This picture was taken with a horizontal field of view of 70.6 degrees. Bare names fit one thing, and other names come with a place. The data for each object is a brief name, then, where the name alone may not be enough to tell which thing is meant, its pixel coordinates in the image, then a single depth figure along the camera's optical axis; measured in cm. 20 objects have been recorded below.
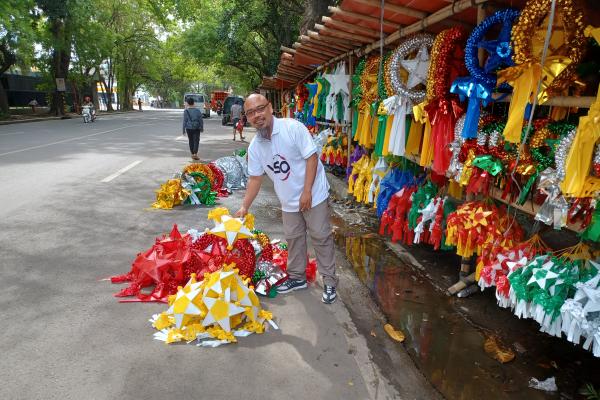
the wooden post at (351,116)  688
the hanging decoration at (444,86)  382
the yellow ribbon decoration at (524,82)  278
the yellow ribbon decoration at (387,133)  498
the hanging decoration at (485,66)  322
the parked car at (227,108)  2931
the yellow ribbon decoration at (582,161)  245
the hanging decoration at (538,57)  272
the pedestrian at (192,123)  1096
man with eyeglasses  335
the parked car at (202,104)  4056
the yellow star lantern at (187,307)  296
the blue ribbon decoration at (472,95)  338
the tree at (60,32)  2320
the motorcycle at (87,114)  2467
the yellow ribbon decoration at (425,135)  421
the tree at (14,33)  1865
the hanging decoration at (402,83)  446
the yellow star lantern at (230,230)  338
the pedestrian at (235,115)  1839
